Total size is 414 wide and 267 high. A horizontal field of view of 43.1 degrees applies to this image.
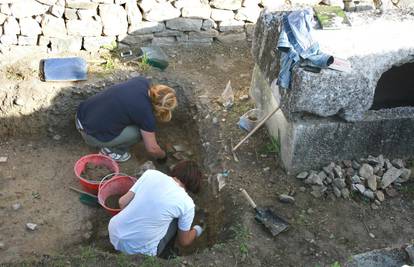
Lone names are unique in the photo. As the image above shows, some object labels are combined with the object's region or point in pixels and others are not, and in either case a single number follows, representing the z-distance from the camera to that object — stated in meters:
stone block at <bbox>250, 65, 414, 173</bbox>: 4.72
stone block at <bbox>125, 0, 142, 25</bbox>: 6.19
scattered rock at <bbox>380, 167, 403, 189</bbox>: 4.81
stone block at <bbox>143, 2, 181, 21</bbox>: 6.30
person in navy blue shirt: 5.03
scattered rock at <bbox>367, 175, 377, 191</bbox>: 4.76
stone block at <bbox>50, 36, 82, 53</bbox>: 6.23
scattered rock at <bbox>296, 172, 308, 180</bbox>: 4.90
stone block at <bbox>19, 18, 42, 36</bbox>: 6.05
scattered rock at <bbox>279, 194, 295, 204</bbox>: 4.69
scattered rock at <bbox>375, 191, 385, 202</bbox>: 4.74
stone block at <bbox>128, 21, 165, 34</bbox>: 6.40
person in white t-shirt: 4.03
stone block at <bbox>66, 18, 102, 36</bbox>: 6.17
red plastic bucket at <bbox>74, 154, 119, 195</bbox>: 5.04
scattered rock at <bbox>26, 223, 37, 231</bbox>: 4.80
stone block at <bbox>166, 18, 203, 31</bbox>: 6.46
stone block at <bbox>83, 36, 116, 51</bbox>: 6.32
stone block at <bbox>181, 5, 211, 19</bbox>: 6.41
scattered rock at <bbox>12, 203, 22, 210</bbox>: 5.00
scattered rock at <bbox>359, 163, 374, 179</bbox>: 4.81
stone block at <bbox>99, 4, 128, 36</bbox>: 6.15
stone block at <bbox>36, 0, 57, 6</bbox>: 5.97
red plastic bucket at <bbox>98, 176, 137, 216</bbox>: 4.89
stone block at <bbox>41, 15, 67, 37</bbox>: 6.09
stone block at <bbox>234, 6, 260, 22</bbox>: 6.61
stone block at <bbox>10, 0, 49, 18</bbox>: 5.92
